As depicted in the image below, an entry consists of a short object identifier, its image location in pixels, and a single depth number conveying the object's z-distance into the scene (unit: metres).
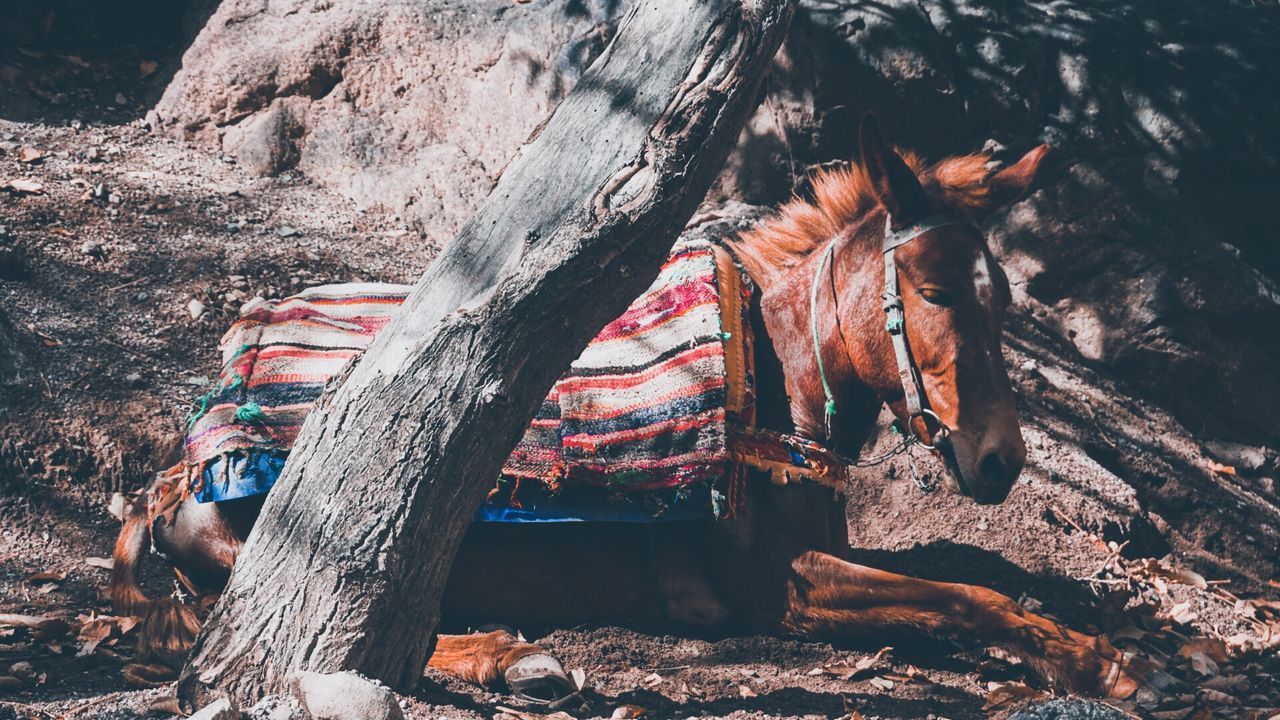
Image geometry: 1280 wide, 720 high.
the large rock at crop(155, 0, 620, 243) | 6.83
